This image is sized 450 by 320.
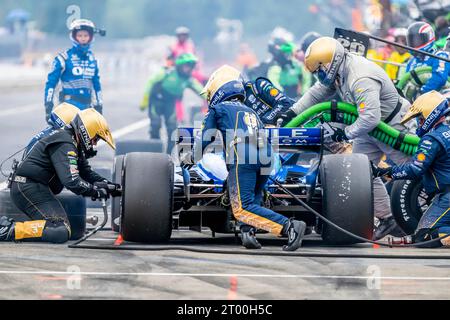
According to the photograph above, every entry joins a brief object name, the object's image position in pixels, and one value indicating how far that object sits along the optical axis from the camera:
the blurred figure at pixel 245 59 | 30.38
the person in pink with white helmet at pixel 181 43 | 26.40
